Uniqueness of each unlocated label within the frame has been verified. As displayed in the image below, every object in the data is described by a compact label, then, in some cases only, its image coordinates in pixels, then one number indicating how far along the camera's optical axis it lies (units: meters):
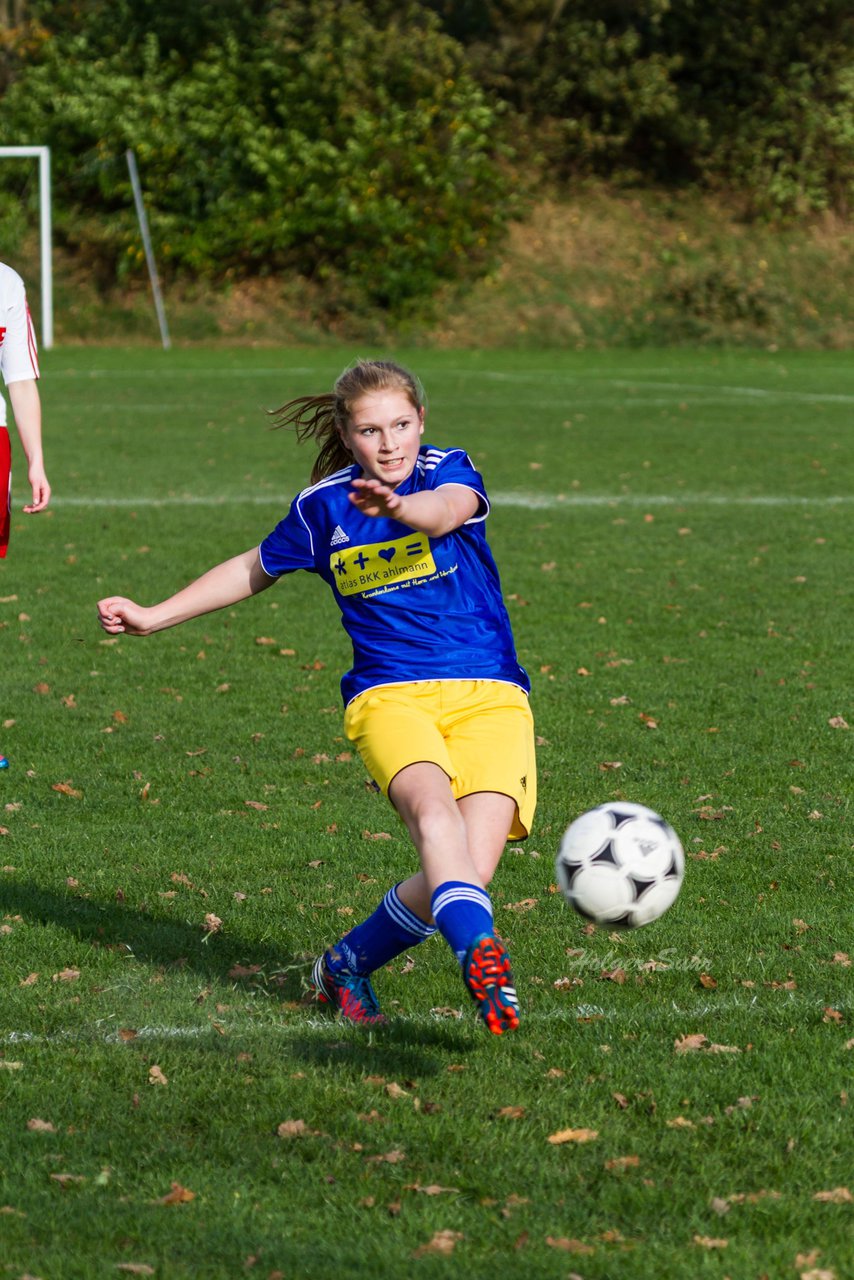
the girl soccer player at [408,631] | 7.64
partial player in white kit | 11.55
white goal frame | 64.56
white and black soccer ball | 7.91
